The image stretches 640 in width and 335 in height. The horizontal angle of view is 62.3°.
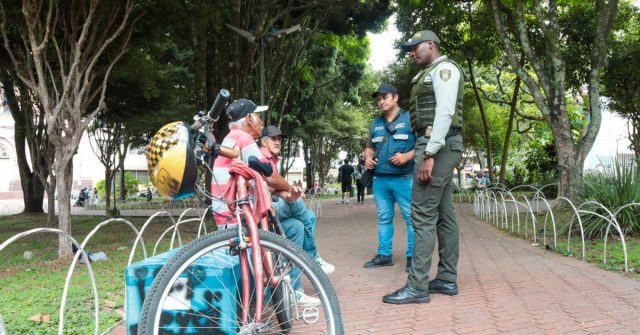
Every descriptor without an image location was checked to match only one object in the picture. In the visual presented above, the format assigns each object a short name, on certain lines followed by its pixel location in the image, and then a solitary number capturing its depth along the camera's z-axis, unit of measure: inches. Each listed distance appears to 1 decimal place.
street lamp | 530.3
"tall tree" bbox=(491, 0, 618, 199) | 443.2
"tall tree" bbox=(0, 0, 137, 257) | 294.0
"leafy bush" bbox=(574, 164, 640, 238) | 315.0
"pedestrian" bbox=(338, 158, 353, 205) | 893.2
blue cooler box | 111.2
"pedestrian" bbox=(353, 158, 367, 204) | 868.0
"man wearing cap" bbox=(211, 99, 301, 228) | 147.0
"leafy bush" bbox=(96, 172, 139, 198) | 1471.6
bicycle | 98.6
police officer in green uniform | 168.9
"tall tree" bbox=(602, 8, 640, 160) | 699.4
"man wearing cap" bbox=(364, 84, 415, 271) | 223.3
